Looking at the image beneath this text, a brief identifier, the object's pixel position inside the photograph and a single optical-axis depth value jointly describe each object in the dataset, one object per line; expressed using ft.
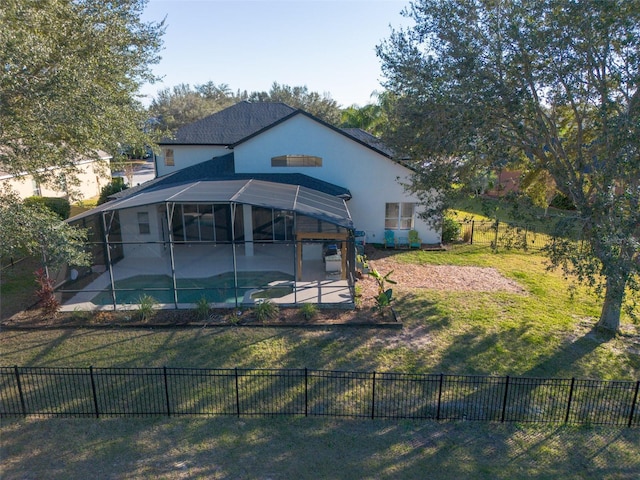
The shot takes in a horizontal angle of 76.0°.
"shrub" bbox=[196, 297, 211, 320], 40.22
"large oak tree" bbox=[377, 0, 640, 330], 30.22
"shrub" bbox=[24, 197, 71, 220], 79.77
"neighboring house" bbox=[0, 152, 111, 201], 47.41
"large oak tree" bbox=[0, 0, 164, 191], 30.01
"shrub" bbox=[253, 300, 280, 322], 39.62
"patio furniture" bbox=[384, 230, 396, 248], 65.67
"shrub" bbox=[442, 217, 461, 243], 68.50
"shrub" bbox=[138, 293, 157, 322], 39.78
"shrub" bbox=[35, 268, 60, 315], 39.47
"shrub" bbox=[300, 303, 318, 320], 40.11
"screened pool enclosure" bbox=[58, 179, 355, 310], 43.93
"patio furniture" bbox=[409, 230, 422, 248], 65.36
